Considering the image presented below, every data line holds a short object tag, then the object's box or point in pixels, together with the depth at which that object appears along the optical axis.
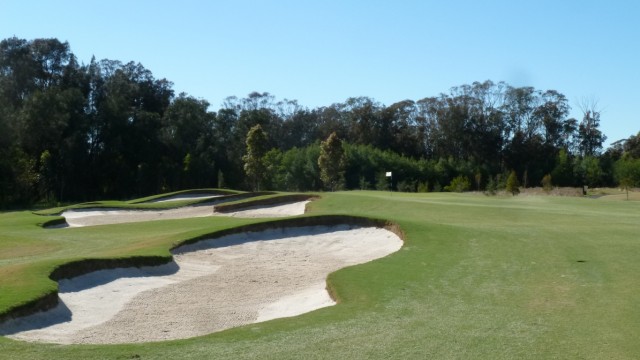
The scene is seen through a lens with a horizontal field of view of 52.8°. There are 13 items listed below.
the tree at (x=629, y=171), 63.77
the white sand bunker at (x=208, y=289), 12.20
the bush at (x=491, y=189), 53.18
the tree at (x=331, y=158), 60.56
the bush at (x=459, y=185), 65.81
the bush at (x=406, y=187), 67.32
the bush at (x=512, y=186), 55.81
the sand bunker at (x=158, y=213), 36.72
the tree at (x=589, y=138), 102.94
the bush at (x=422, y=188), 65.95
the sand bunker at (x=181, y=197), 50.71
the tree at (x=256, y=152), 60.88
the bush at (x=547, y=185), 59.47
